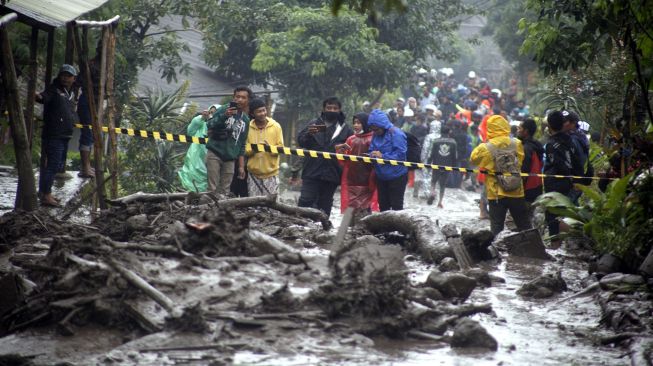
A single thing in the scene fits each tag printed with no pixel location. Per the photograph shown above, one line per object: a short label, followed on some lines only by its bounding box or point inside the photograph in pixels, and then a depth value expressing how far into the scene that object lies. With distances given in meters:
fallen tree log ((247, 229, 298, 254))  15.43
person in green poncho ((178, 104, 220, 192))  27.98
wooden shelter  21.89
